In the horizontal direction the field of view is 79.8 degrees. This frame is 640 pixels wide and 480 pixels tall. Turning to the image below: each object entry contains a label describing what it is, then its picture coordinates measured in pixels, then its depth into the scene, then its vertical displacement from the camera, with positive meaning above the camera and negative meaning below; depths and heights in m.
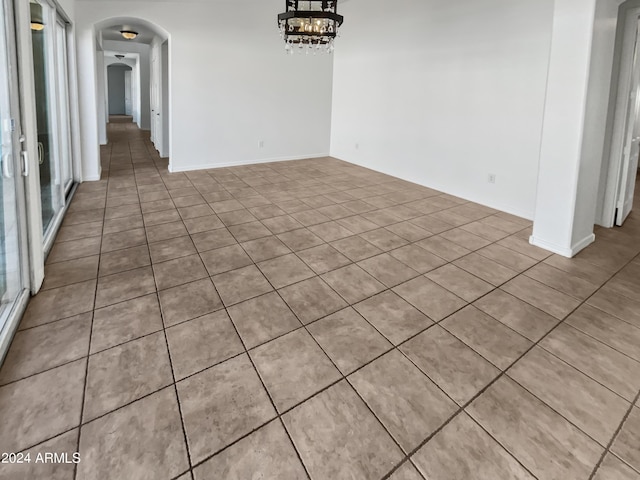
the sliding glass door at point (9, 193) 2.21 -0.25
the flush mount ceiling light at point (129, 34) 7.68 +2.43
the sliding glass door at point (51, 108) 3.54 +0.46
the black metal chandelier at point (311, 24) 3.99 +1.47
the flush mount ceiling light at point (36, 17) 3.29 +1.19
